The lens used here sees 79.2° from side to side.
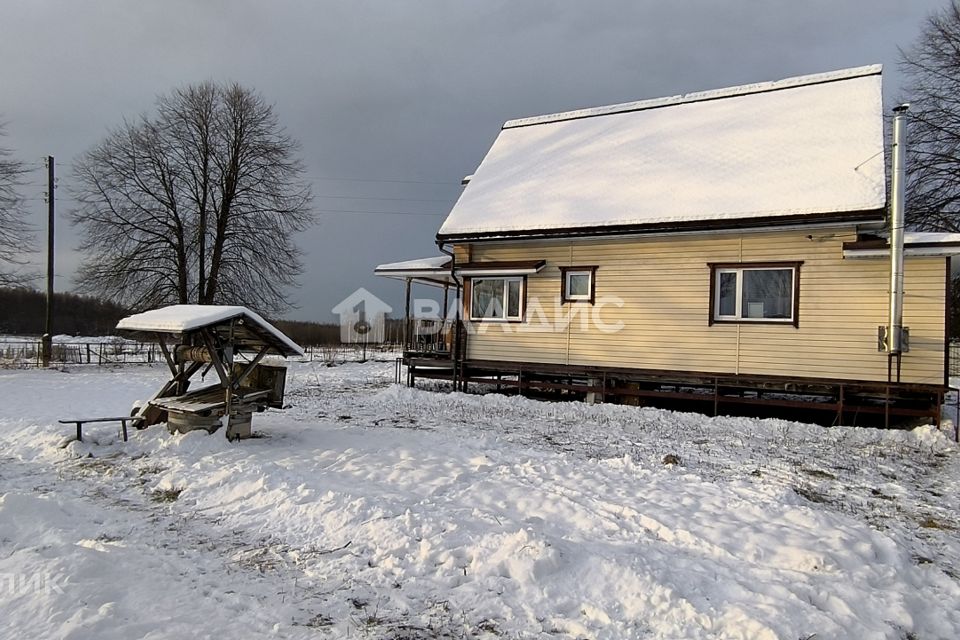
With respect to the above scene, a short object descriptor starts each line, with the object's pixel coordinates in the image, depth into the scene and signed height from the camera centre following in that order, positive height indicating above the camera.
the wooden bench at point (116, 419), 8.10 -1.51
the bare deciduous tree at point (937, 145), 21.58 +7.33
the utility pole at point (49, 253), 22.56 +2.44
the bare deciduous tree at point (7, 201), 21.97 +4.29
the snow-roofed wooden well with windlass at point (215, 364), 7.91 -0.67
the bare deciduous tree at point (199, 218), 25.02 +4.48
